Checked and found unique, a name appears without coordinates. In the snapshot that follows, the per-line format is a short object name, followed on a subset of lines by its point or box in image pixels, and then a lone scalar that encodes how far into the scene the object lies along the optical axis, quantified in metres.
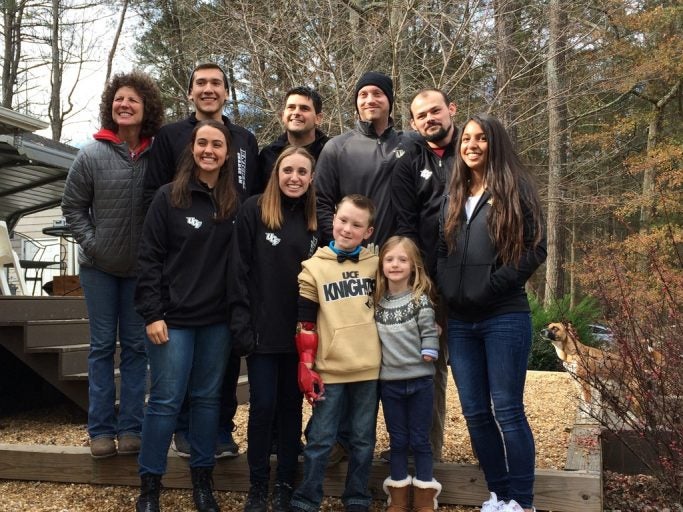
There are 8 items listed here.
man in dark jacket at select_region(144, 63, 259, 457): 3.81
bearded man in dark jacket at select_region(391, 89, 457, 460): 3.59
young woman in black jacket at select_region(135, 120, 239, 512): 3.37
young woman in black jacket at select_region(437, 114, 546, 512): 3.17
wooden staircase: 5.19
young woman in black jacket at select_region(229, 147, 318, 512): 3.37
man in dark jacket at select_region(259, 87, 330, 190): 3.98
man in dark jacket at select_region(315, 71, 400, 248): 3.74
